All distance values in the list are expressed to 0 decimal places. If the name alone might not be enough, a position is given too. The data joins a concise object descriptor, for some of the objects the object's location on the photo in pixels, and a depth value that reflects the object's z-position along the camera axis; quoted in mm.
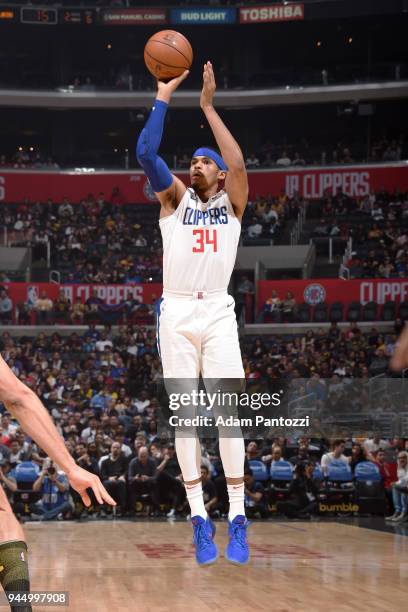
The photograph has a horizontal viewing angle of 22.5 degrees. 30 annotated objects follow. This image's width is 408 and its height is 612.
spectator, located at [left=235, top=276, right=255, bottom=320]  29812
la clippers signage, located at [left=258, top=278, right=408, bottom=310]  29547
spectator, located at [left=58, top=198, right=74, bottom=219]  35162
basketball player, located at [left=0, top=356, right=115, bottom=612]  3906
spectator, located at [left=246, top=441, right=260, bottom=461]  17734
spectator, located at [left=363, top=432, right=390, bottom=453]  18530
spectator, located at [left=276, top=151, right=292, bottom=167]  36688
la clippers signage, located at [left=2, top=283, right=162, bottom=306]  30031
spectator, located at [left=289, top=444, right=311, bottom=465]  17812
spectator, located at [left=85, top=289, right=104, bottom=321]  28672
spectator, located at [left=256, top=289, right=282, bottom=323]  28688
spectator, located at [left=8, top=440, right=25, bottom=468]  17688
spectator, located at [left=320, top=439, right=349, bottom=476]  17875
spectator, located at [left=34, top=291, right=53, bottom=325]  28781
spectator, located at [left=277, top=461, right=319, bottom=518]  17609
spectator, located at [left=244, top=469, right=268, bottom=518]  17391
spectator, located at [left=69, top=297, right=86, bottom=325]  28781
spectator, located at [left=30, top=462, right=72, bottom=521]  16984
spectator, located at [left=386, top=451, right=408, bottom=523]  17000
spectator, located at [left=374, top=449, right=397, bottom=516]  17891
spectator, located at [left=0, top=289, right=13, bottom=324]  29125
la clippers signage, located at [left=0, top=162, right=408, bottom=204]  35688
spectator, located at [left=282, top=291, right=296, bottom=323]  28578
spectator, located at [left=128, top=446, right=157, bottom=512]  17578
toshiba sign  36812
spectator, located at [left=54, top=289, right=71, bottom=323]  28891
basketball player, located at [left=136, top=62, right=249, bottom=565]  7410
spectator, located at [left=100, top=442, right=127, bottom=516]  17406
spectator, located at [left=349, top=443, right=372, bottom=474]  18138
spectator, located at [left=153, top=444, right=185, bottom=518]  17641
